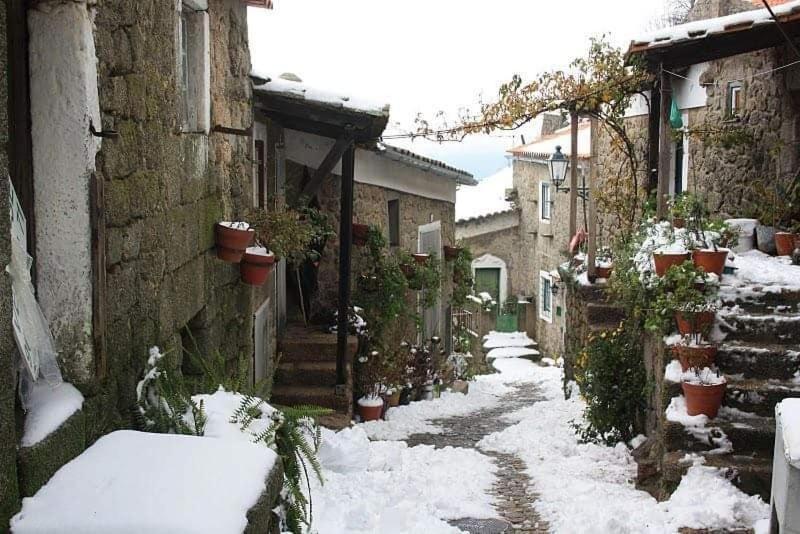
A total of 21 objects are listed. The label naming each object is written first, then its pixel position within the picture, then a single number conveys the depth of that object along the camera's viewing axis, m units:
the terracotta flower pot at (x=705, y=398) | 6.46
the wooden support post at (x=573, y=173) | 11.34
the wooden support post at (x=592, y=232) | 10.44
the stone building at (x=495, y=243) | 26.75
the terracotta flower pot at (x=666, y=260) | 7.67
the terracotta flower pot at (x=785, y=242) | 9.26
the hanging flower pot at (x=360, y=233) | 10.48
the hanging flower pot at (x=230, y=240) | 5.92
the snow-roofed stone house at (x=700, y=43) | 8.51
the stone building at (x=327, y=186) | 8.38
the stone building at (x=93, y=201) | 2.97
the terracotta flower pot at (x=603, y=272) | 10.74
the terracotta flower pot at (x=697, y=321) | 6.98
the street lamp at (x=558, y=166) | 14.80
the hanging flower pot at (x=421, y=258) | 11.98
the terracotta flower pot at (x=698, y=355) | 6.74
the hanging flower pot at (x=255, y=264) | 6.80
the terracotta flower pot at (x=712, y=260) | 7.69
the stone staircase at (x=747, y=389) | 6.17
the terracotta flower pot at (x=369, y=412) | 10.15
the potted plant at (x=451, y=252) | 15.27
